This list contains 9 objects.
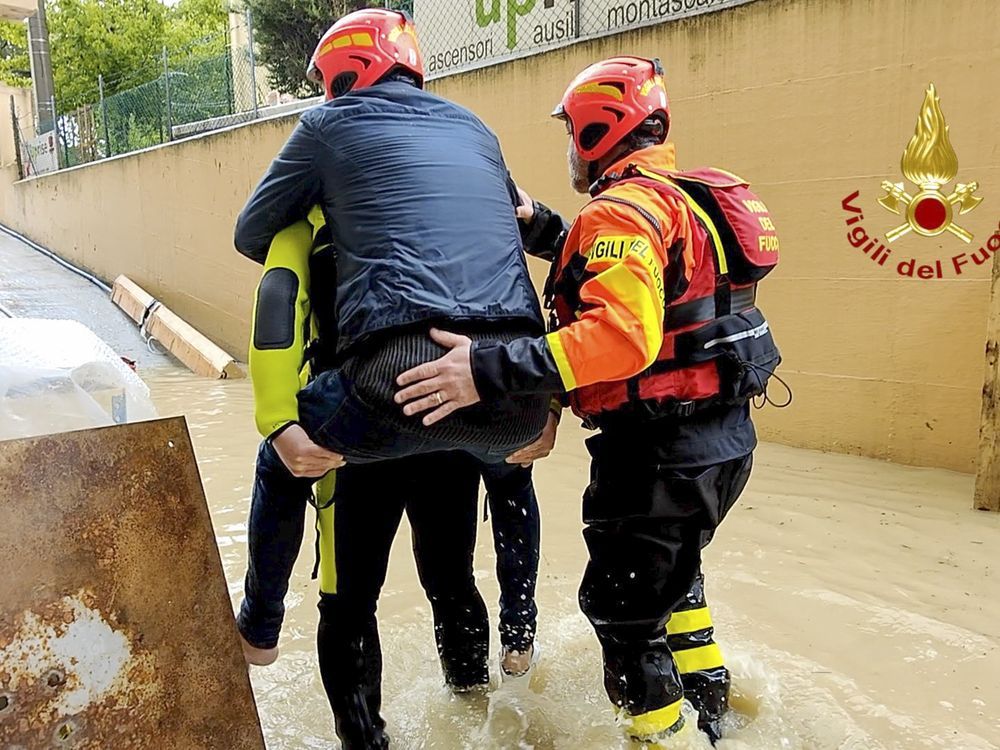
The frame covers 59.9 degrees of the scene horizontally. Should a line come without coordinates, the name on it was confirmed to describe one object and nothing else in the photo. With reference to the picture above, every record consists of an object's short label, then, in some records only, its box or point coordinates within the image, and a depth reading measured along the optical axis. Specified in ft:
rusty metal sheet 5.17
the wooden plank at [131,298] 36.22
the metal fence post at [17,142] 54.13
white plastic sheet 6.34
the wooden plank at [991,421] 13.21
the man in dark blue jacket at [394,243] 5.97
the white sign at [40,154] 50.27
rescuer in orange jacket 5.89
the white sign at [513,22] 19.97
